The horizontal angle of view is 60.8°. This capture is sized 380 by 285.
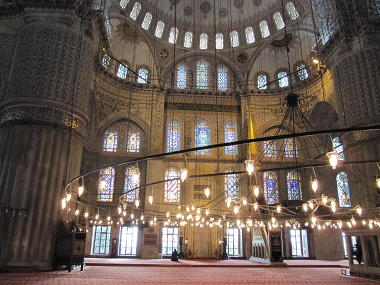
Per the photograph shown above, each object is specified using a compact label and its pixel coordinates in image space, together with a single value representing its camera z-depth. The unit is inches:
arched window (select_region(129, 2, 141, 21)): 803.4
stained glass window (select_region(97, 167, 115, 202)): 761.0
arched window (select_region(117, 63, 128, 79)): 811.8
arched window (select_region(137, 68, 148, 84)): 844.8
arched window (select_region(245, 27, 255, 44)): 885.5
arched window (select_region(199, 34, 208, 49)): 896.9
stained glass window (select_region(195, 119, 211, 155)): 832.3
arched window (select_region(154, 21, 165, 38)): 858.1
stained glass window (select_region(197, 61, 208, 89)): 874.4
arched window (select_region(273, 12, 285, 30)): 840.9
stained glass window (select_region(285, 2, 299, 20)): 799.1
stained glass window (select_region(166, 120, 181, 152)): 818.6
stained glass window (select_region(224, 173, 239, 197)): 800.8
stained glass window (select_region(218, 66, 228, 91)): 875.4
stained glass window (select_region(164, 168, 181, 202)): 784.3
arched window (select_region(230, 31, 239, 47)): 892.0
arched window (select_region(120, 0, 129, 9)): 775.1
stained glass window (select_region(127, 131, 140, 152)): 796.6
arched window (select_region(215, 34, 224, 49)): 898.7
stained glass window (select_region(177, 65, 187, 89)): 863.7
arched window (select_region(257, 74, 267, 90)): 875.4
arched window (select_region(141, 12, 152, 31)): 833.5
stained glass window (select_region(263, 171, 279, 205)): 802.2
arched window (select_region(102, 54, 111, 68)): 770.7
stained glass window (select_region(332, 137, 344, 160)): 791.7
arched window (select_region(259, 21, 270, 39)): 868.0
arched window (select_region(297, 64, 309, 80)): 823.7
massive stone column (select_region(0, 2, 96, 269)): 405.4
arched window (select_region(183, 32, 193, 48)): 890.7
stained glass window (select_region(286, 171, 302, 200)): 804.7
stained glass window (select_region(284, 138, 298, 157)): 816.9
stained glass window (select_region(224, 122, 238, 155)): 833.6
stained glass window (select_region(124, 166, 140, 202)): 768.3
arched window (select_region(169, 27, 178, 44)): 872.8
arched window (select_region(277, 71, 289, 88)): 857.7
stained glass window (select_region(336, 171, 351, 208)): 770.2
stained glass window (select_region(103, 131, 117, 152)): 791.1
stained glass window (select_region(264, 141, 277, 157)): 830.0
